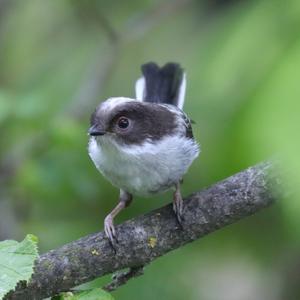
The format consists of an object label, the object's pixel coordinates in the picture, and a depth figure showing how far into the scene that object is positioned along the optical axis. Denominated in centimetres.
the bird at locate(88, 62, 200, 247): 282
